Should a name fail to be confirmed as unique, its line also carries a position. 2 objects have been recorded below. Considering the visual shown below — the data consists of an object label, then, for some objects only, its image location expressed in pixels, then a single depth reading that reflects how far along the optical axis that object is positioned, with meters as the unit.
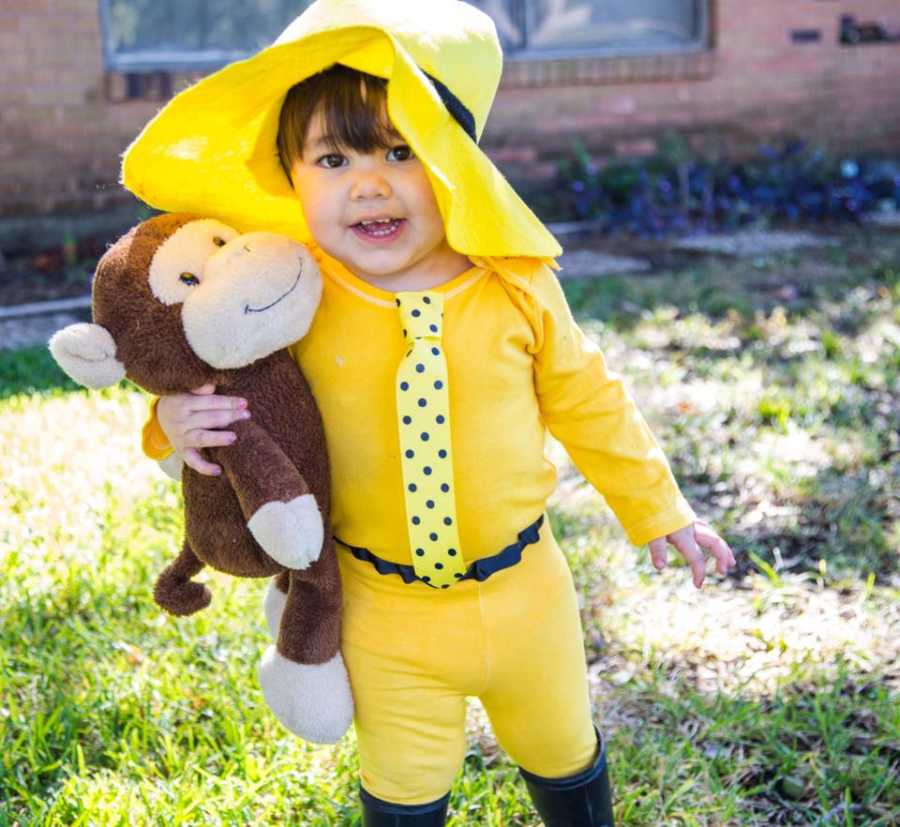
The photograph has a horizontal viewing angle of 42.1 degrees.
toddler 1.60
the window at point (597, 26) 7.55
